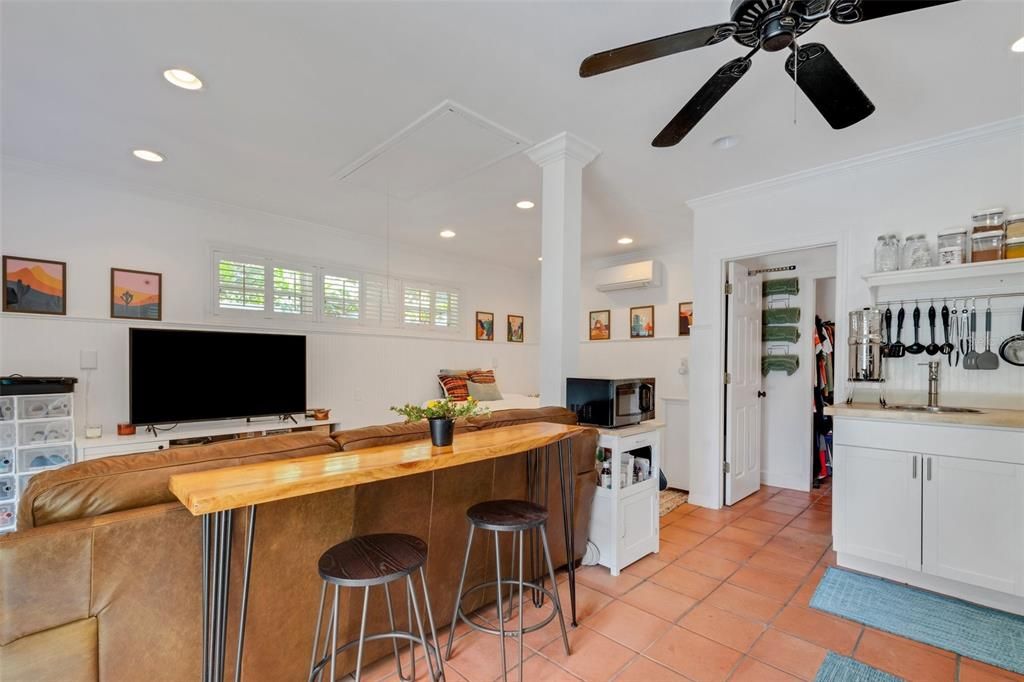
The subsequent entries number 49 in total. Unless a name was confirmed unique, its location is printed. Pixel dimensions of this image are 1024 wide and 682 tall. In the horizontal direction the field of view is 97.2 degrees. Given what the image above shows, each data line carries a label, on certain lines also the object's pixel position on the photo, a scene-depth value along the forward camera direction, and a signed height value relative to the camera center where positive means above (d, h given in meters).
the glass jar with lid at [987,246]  2.47 +0.54
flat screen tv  3.45 -0.29
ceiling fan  1.30 +0.94
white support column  2.80 +0.53
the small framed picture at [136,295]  3.53 +0.36
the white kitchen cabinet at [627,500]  2.53 -0.92
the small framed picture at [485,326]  6.03 +0.21
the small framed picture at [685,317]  5.07 +0.29
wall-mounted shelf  2.40 +0.39
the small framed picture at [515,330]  6.44 +0.17
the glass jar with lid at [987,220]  2.50 +0.69
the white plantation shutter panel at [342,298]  4.65 +0.46
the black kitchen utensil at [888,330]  2.89 +0.09
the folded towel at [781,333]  4.22 +0.09
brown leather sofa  1.09 -0.64
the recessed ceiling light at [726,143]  2.74 +1.23
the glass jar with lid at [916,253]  2.71 +0.55
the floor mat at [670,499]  3.72 -1.38
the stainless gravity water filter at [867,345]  2.87 -0.01
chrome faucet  2.65 -0.25
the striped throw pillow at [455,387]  5.23 -0.53
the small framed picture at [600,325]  5.89 +0.22
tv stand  3.12 -0.74
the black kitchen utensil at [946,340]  2.71 +0.02
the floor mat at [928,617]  1.94 -1.31
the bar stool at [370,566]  1.28 -0.67
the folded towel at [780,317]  4.20 +0.25
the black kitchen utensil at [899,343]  2.84 +0.00
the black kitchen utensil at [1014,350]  2.51 -0.04
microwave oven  2.60 -0.35
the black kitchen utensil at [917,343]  2.79 +0.00
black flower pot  1.66 -0.33
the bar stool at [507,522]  1.70 -0.69
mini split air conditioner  5.20 +0.78
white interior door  3.75 -0.40
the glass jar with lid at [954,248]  2.60 +0.56
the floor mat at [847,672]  1.75 -1.30
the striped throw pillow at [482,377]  5.58 -0.44
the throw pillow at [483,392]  5.44 -0.61
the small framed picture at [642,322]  5.45 +0.25
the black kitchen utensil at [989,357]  2.58 -0.08
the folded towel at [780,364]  4.20 -0.20
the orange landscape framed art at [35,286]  3.12 +0.38
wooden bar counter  1.08 -0.38
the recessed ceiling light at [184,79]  2.12 +1.26
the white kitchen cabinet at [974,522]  2.15 -0.89
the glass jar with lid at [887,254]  2.79 +0.56
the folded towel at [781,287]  4.21 +0.53
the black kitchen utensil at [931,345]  2.74 -0.01
